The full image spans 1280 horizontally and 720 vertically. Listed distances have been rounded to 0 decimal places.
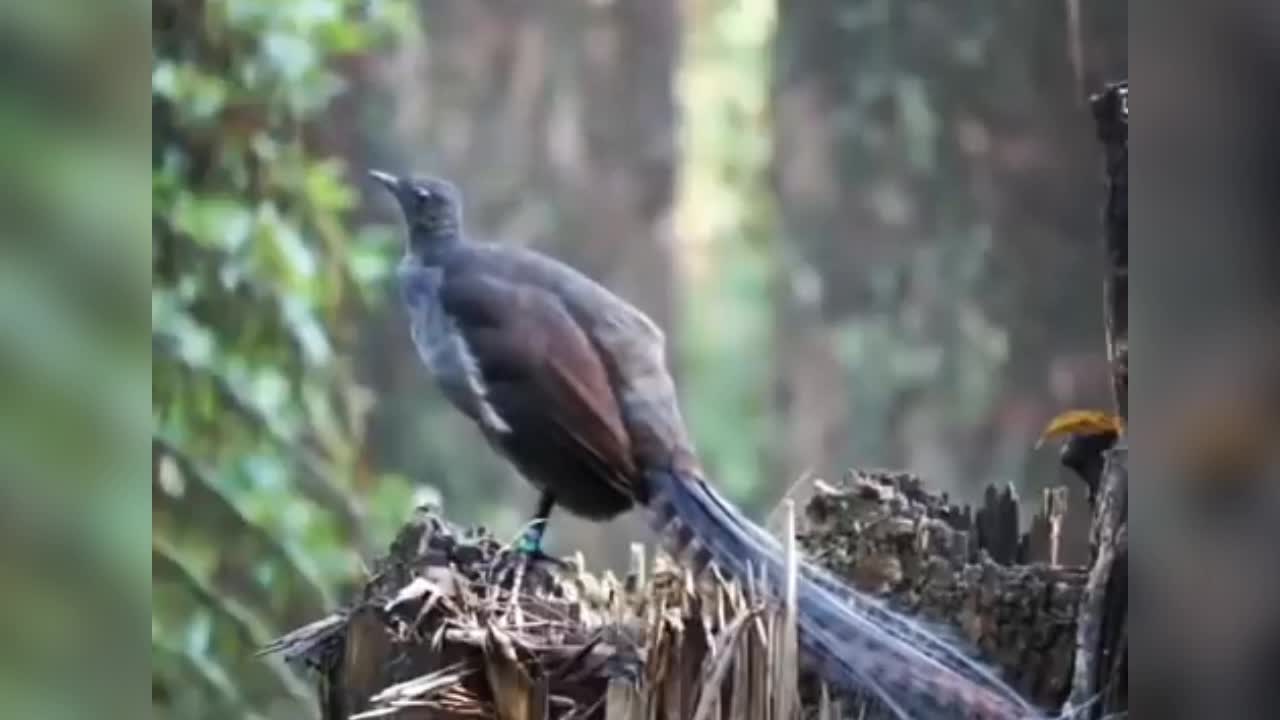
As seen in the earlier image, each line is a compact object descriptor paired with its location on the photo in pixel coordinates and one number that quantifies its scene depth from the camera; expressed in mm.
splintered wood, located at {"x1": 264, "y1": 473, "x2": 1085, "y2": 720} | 16180
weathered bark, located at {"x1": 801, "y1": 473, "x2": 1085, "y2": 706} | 16190
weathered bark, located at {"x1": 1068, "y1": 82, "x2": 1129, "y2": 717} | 16175
